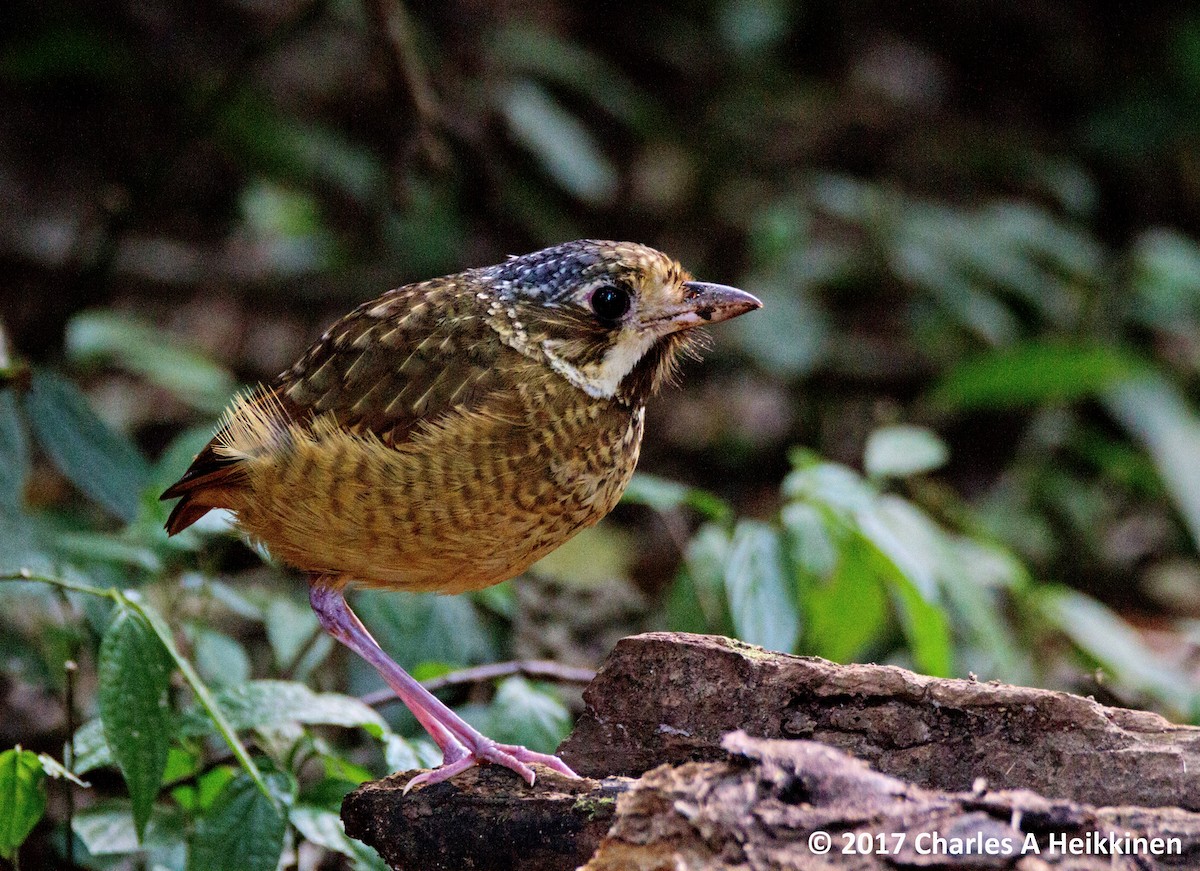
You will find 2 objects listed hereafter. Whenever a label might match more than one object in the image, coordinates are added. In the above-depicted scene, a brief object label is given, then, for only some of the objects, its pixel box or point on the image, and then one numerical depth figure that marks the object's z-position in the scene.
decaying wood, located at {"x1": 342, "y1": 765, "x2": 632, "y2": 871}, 4.81
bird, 5.56
